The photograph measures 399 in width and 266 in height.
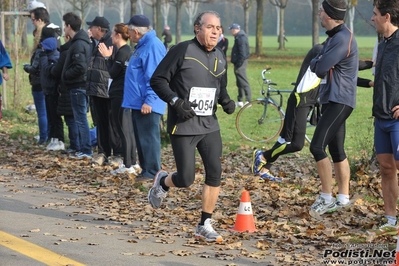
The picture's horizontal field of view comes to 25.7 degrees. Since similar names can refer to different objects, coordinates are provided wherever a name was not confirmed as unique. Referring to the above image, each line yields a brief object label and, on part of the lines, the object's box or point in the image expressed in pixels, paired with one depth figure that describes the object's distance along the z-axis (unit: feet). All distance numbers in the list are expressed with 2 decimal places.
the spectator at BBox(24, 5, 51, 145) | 48.08
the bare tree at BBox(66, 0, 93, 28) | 219.00
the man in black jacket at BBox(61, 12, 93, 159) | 42.73
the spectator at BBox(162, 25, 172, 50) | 139.85
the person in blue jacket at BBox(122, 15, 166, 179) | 35.65
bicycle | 52.85
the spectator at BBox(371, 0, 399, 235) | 25.22
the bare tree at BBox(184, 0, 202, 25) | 408.51
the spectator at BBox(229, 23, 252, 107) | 75.53
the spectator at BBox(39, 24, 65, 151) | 45.80
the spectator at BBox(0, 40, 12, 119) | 50.03
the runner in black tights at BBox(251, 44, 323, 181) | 33.68
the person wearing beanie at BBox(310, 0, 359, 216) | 28.37
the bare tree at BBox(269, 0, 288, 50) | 198.76
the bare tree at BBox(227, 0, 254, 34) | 197.79
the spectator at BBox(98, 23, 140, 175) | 38.47
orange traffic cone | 26.45
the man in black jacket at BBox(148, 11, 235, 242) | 25.38
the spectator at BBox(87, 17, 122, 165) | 41.09
